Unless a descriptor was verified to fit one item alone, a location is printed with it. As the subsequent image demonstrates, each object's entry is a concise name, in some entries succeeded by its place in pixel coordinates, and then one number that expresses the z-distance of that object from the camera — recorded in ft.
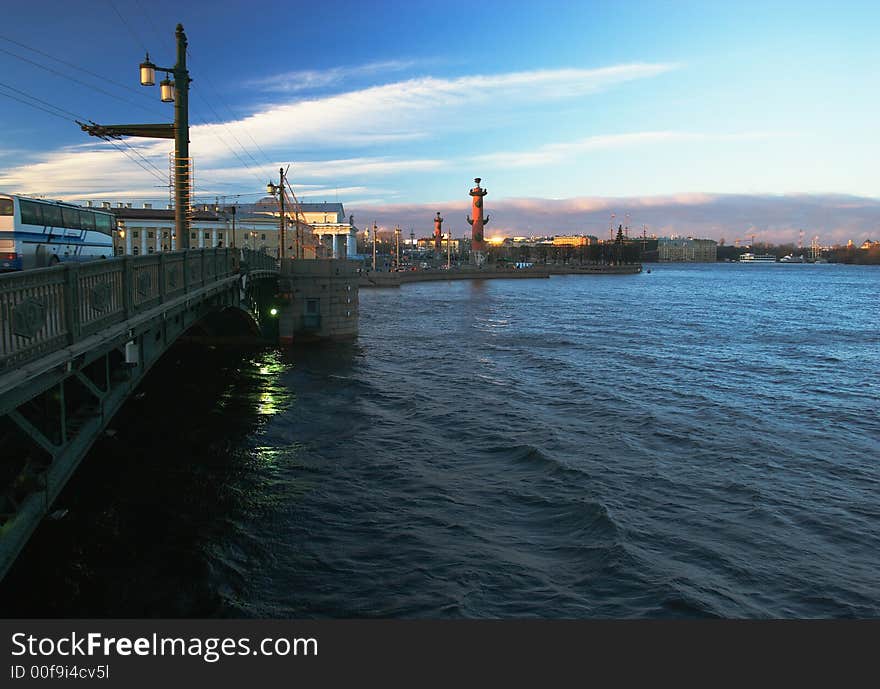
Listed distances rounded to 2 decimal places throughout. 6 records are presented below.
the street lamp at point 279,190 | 112.76
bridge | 21.15
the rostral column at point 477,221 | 507.71
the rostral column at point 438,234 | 607.94
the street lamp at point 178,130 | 57.36
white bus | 66.80
